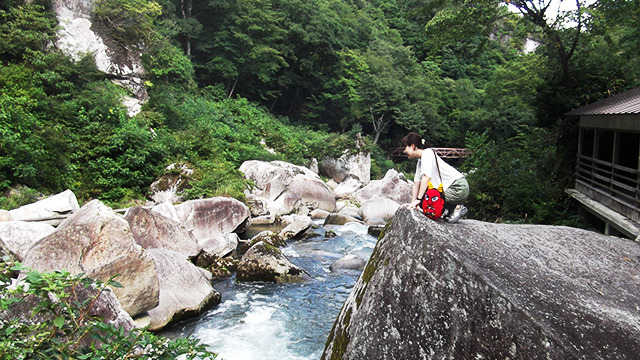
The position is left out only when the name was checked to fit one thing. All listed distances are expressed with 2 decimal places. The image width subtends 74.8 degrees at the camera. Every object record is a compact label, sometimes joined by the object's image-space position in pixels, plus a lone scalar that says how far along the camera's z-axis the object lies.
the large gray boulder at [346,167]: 27.08
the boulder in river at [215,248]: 10.30
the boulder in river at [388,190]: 23.06
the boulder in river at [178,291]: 7.17
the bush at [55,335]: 1.95
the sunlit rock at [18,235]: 7.68
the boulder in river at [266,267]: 9.82
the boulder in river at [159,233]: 9.20
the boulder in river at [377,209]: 18.39
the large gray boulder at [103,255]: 6.18
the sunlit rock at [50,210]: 9.98
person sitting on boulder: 4.45
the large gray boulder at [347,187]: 23.87
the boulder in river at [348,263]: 11.19
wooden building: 8.10
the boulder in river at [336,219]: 17.06
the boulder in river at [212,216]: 12.31
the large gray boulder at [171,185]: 15.17
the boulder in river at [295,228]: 14.10
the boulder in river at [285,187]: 17.95
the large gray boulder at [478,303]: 3.06
